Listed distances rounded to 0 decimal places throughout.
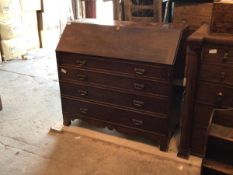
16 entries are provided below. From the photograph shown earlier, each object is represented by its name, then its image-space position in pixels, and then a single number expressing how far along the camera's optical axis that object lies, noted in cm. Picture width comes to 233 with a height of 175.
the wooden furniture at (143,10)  232
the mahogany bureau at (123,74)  186
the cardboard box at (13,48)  410
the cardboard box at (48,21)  467
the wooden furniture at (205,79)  165
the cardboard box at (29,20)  443
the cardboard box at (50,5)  459
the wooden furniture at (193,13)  211
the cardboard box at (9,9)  396
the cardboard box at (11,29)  402
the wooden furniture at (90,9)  478
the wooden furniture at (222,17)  164
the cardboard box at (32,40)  456
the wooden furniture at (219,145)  153
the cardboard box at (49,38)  481
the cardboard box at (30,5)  430
